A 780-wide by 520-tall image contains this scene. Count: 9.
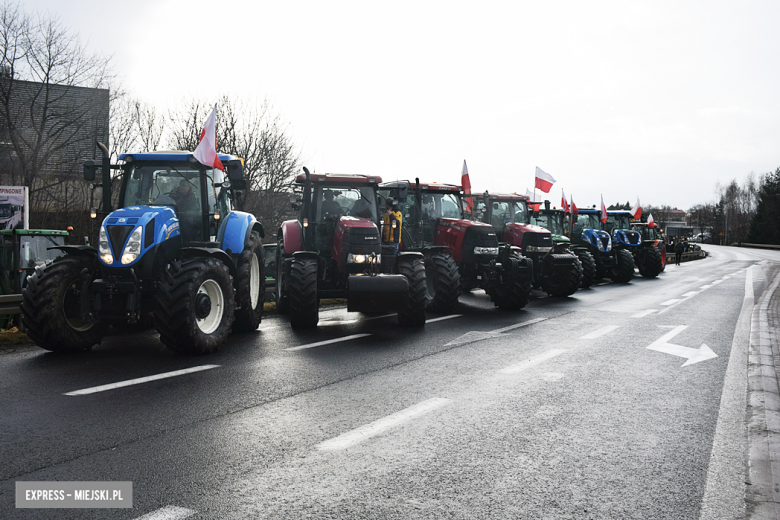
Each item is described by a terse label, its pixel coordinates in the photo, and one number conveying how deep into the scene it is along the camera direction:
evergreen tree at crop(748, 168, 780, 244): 89.69
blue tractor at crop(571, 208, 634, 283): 24.67
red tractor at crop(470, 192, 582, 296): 17.83
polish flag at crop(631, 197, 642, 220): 32.76
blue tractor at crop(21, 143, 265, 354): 7.88
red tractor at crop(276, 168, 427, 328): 10.37
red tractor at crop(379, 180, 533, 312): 14.58
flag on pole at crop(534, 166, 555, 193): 21.70
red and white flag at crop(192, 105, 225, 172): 9.45
